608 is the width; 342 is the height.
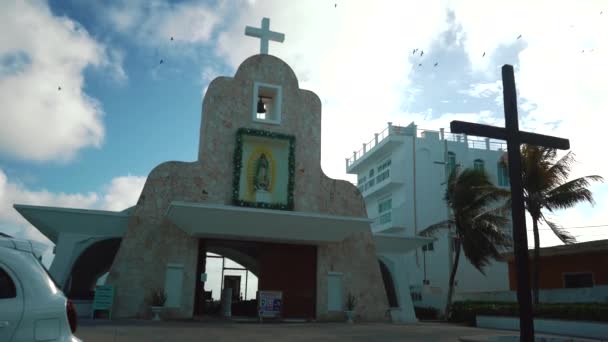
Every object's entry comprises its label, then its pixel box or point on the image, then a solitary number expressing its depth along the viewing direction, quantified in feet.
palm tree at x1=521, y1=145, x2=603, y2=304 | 61.31
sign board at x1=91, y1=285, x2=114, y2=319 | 58.13
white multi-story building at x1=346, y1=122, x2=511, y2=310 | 116.78
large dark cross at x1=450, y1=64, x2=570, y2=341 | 28.17
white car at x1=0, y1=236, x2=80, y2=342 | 13.80
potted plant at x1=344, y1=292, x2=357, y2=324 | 66.85
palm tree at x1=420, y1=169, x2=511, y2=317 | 79.20
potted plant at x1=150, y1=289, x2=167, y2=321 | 59.57
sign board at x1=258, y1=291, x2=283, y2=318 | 60.90
